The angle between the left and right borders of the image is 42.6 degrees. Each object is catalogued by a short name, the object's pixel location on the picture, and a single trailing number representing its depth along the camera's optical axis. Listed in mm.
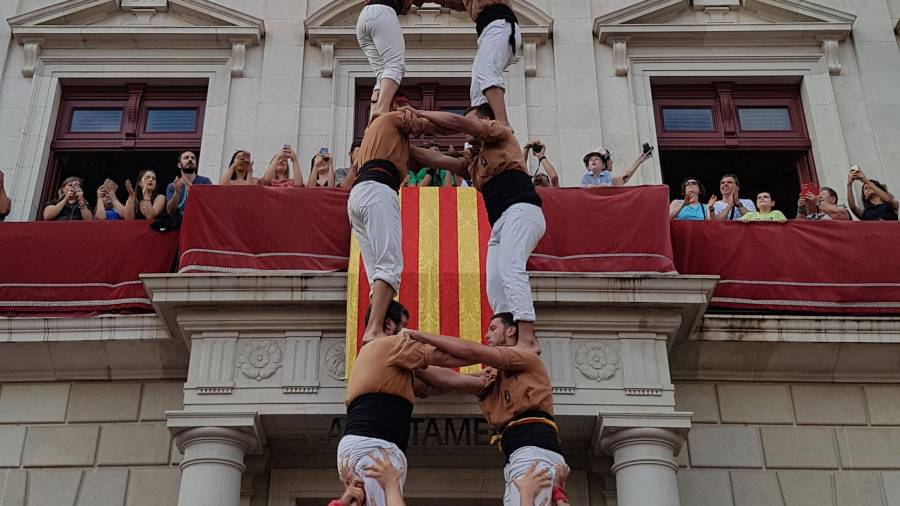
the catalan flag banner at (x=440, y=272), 12641
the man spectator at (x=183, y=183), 14211
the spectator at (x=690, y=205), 14688
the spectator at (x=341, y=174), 14555
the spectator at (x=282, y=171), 14523
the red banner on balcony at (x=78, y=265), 13836
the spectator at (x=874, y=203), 14953
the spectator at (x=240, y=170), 14391
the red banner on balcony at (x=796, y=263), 13898
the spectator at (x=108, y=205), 14648
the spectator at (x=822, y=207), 14781
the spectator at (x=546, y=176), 14570
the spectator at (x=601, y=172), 14820
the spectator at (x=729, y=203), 14867
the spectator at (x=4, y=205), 15289
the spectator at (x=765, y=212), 14703
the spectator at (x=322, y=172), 14656
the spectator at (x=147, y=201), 14305
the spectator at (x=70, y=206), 14711
